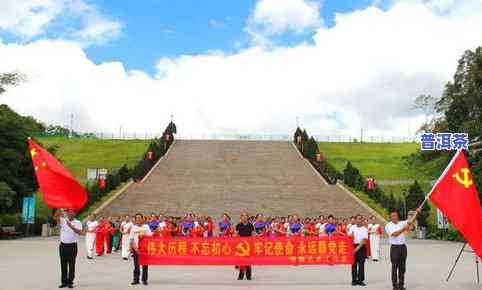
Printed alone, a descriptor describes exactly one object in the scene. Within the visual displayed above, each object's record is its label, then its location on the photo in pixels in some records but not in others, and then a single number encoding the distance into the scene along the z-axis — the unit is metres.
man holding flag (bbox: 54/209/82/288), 12.21
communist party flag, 11.55
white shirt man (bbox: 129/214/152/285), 13.12
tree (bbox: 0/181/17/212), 29.02
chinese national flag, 12.00
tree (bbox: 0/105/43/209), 31.03
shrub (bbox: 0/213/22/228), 32.16
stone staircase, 36.03
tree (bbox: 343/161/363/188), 41.50
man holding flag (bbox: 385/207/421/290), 11.95
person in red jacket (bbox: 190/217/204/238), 20.77
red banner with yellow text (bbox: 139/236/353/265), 14.48
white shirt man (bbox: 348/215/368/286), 13.32
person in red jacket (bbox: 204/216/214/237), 21.21
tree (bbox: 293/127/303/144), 63.54
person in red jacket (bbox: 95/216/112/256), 21.09
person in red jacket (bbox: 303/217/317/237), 20.85
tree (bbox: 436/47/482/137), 37.38
